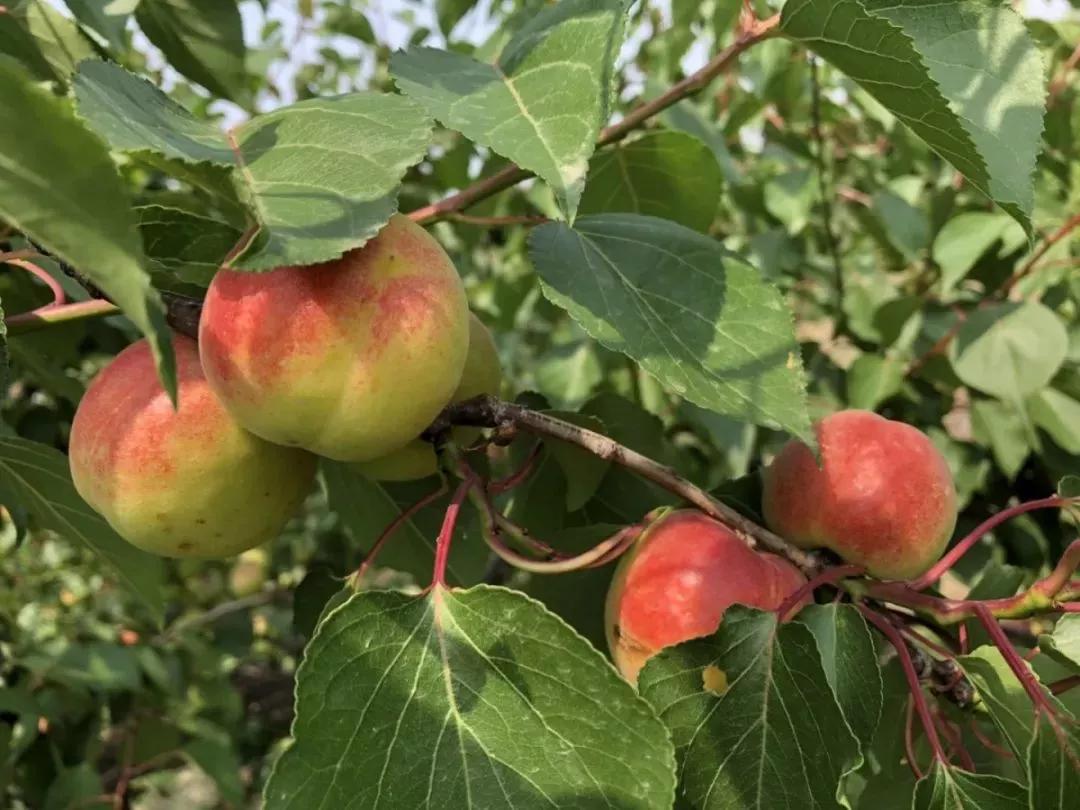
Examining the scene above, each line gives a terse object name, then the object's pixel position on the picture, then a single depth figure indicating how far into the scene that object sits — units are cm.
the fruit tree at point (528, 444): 14
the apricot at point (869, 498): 19
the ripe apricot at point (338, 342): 14
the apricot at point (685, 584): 17
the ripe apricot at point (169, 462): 16
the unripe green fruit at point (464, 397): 19
